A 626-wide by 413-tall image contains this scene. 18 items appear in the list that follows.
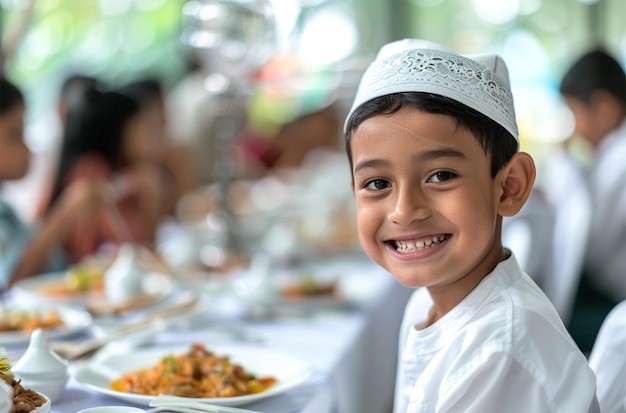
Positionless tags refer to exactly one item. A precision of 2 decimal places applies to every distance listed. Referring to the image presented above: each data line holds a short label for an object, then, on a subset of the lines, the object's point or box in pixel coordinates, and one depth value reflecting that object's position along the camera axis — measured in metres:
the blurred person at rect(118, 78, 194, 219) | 4.11
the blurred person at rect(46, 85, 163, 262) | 3.09
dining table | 1.25
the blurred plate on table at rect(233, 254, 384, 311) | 1.91
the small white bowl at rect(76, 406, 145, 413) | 1.00
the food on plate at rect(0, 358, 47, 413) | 0.85
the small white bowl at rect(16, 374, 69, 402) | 1.12
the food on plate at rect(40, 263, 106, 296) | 2.04
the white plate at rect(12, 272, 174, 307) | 1.95
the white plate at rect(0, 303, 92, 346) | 1.48
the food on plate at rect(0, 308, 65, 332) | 1.58
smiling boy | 0.92
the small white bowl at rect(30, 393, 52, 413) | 0.91
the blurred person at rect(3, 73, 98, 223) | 3.17
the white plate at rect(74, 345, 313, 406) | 1.15
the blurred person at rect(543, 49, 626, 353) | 2.87
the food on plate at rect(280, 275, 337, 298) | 2.01
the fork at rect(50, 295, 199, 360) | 1.41
